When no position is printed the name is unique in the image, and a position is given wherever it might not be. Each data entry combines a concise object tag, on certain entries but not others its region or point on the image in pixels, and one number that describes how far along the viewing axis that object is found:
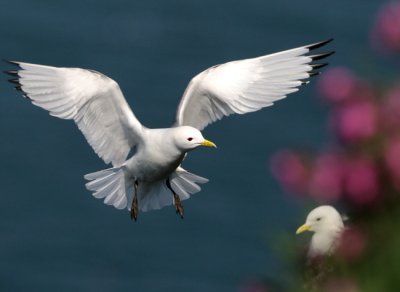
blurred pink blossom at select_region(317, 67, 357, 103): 8.67
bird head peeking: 10.58
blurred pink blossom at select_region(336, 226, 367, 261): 8.45
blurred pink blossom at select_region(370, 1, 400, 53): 8.62
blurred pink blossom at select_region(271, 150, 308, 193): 8.84
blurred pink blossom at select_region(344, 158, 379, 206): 8.48
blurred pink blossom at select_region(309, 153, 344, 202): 8.58
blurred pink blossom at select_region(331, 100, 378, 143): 8.51
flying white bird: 19.16
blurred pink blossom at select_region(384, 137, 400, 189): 8.36
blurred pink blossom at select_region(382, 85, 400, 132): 8.48
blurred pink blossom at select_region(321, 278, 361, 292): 8.17
